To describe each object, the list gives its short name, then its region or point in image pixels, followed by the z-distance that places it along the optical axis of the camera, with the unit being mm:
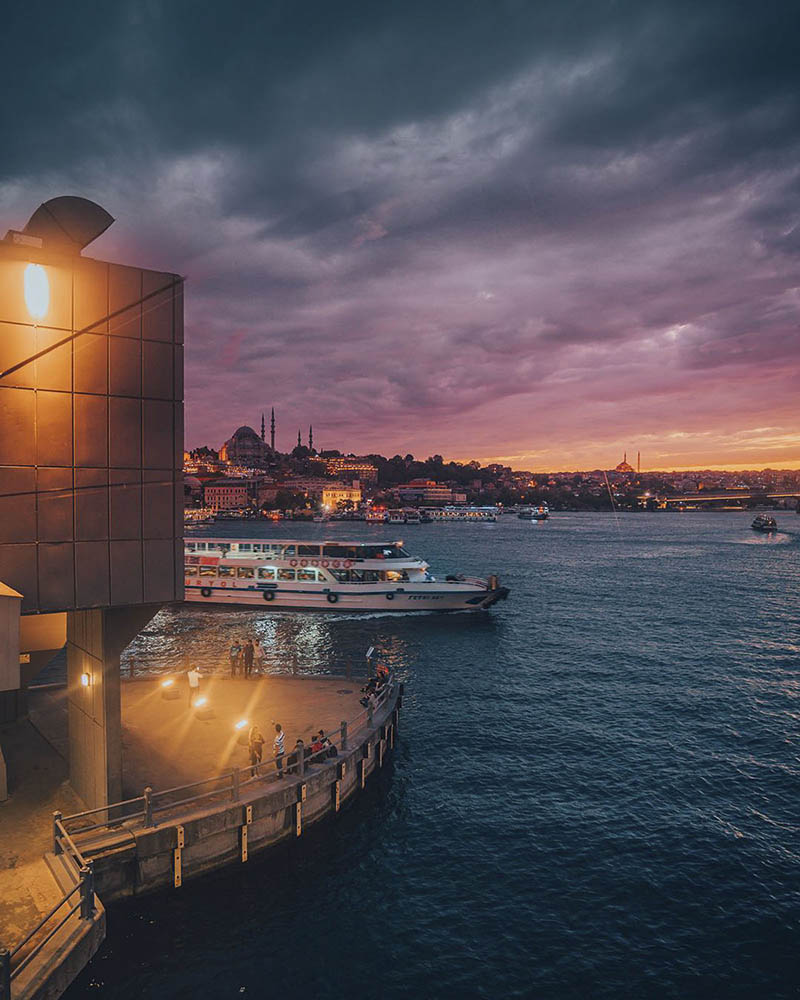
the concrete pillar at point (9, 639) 12133
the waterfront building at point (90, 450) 13695
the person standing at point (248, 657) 26103
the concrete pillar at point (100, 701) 14969
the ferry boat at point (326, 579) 55375
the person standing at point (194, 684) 23458
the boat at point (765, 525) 191088
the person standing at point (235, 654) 27141
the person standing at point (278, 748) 17508
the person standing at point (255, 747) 17703
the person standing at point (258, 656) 27317
